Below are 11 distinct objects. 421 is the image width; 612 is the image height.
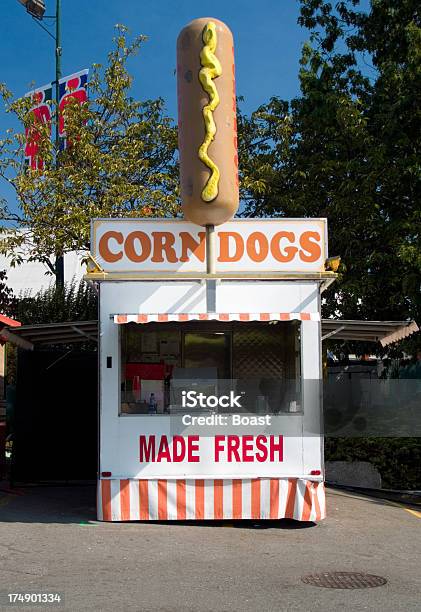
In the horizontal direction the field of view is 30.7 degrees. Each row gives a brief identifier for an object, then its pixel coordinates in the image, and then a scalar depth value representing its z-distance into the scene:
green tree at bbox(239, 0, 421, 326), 16.30
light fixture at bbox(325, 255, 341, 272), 10.08
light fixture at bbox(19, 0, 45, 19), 20.98
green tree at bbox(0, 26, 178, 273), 17.78
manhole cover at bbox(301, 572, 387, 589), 6.80
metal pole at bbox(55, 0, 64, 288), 19.67
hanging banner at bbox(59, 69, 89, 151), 19.45
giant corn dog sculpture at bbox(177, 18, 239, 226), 10.20
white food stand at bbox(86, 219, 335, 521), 9.84
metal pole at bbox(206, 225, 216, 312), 10.08
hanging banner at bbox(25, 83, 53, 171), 18.92
